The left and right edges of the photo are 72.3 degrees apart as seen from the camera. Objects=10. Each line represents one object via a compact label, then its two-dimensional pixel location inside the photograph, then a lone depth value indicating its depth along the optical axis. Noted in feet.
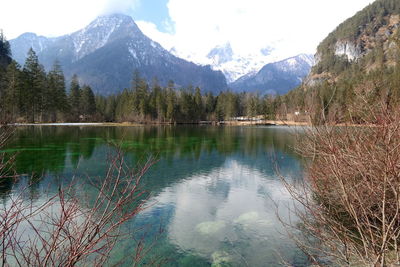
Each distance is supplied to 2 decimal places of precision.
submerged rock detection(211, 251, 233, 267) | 32.53
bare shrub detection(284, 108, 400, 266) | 10.43
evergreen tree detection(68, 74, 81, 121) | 355.34
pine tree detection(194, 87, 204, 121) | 400.34
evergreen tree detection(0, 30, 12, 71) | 318.65
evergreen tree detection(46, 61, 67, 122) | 310.65
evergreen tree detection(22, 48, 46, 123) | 272.31
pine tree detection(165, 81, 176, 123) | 359.33
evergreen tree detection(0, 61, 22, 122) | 236.55
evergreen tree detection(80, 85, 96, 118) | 367.66
